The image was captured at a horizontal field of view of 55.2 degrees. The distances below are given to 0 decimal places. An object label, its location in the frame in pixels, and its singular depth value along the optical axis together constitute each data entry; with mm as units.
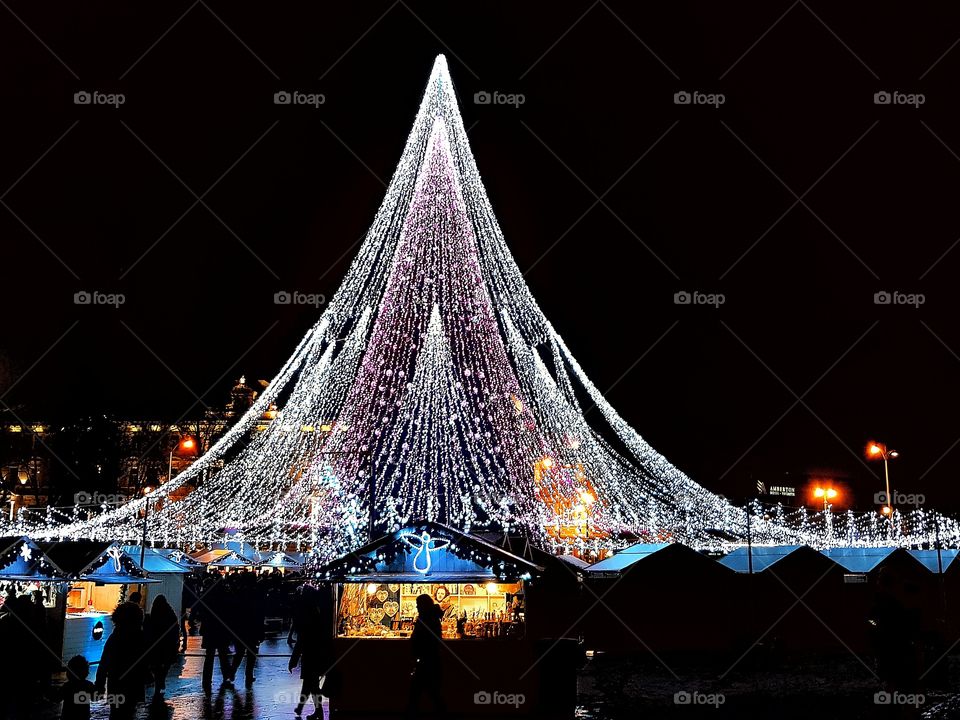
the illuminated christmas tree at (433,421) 18109
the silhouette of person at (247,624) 15547
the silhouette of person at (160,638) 11469
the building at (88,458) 43188
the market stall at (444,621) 12062
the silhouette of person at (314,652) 11835
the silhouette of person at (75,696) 7695
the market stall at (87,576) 15773
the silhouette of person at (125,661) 10125
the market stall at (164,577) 20688
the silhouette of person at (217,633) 15133
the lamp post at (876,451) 30808
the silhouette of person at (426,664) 10531
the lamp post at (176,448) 19283
